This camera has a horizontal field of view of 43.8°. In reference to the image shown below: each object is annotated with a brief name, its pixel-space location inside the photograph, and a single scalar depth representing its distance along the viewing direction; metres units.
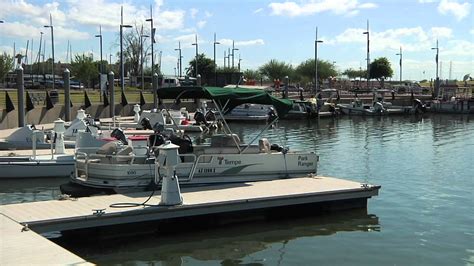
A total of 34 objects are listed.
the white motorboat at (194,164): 13.58
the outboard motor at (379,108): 60.62
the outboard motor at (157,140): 15.61
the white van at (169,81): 75.07
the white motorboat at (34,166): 17.81
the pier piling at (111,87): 39.42
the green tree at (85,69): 90.62
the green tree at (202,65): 103.06
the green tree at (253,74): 120.76
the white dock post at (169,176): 11.04
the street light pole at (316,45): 81.06
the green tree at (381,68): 116.44
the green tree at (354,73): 143.39
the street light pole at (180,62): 110.88
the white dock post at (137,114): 36.06
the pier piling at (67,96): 34.47
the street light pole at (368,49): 84.00
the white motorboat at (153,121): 33.32
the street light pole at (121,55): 55.50
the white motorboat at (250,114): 49.19
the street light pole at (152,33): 70.14
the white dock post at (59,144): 19.39
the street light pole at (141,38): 91.78
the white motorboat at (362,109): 60.53
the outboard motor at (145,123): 33.00
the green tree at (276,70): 122.75
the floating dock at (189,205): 10.59
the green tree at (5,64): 77.69
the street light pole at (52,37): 88.93
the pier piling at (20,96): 28.65
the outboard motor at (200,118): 35.92
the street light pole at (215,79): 68.88
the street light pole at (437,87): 78.56
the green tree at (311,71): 122.57
